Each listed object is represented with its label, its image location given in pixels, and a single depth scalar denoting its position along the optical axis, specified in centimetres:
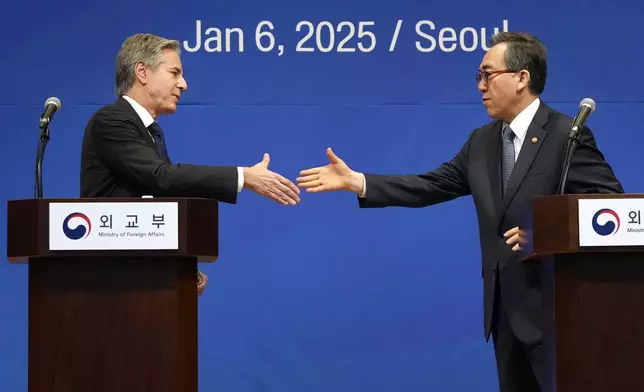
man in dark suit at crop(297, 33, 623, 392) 657
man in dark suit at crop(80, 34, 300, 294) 656
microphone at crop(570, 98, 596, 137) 606
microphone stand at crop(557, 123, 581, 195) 586
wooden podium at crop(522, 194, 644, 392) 553
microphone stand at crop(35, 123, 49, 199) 602
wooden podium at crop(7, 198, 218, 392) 552
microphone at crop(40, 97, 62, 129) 618
